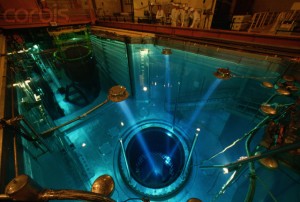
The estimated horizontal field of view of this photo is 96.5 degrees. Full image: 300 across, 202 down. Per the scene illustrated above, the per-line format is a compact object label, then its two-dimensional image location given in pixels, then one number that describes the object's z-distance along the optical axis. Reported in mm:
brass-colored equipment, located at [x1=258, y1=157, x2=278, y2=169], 1767
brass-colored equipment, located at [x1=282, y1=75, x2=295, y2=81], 3380
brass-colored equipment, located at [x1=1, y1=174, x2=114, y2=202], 742
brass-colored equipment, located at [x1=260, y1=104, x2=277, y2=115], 2295
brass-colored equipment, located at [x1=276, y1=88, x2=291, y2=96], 2888
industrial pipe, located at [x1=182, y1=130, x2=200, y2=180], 4376
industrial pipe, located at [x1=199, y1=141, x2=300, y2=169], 1249
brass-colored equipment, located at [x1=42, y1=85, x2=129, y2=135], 2392
